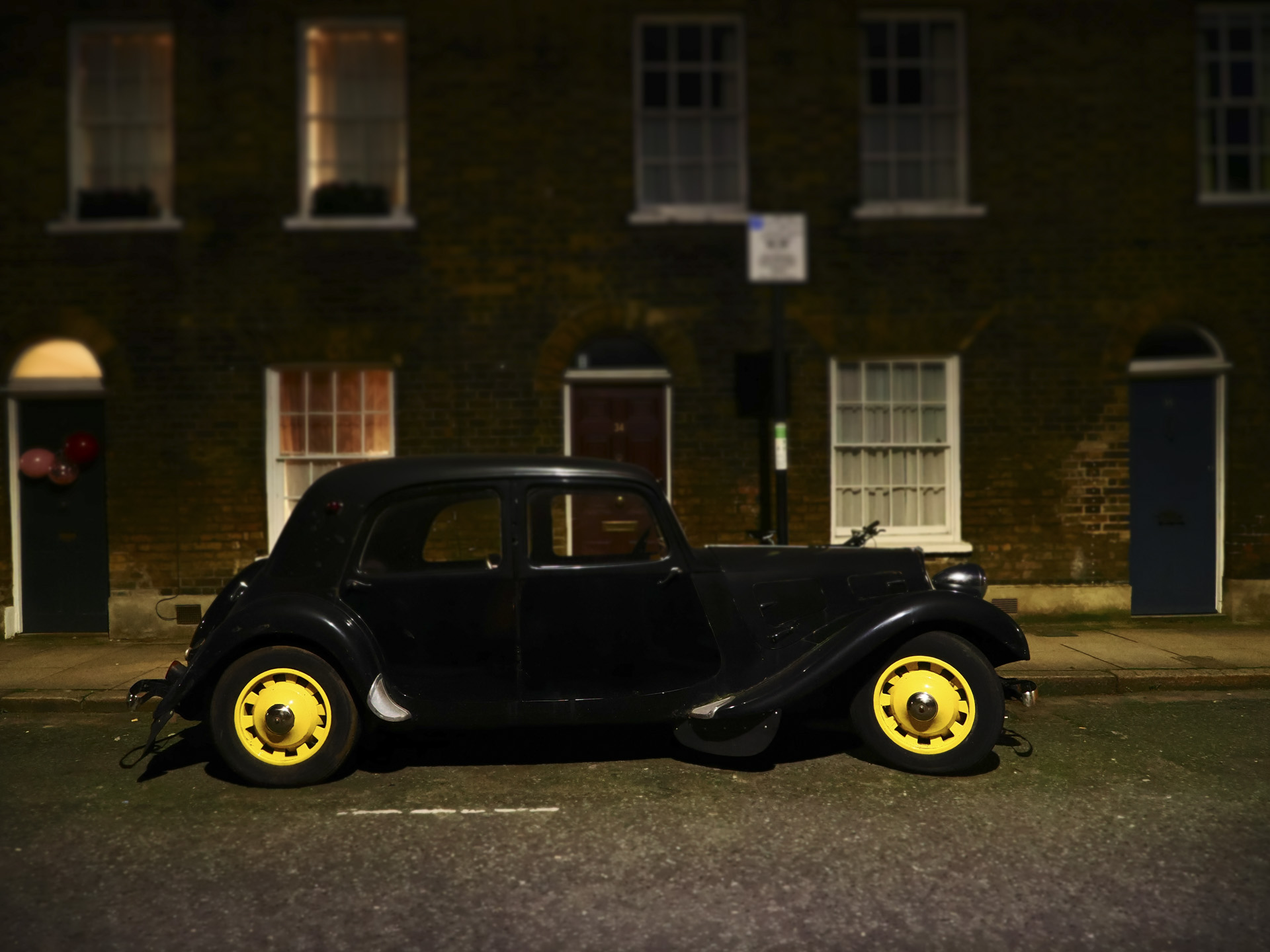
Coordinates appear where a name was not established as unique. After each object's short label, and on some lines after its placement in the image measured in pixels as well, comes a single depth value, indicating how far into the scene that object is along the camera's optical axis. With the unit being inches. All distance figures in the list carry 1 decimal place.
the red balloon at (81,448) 389.4
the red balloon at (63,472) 389.1
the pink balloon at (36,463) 386.6
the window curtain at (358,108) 394.6
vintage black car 197.0
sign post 318.0
